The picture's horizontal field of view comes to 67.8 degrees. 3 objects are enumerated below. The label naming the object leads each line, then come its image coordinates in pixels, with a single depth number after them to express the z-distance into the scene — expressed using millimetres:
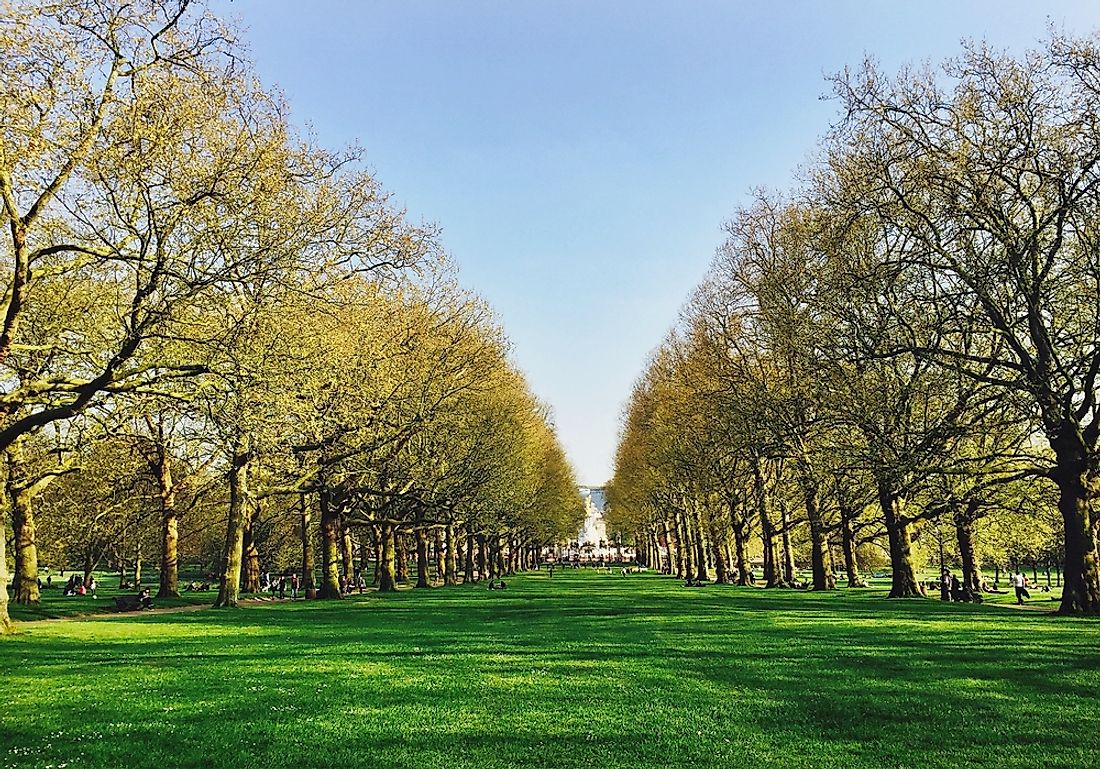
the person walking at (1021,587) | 36688
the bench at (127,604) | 36375
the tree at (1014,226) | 21812
